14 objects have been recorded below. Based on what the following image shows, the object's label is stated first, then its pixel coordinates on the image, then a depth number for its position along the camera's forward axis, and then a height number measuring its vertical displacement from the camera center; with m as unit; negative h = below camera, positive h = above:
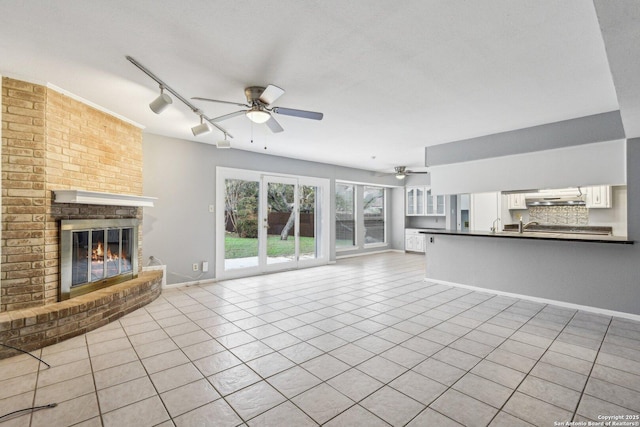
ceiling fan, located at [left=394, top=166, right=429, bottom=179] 7.55 +1.19
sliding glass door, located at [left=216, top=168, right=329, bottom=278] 5.65 -0.08
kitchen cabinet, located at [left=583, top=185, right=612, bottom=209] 5.04 +0.34
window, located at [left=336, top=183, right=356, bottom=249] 8.23 +0.06
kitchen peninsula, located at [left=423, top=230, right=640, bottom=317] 3.65 -0.70
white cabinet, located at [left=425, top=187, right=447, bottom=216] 8.67 +0.38
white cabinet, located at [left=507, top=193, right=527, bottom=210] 6.22 +0.35
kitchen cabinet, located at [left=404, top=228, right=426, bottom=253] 8.94 -0.69
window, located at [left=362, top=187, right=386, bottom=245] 9.09 +0.10
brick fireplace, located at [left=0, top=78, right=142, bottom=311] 2.86 +0.41
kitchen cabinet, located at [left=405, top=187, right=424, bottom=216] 9.19 +0.53
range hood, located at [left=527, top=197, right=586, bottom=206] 5.47 +0.31
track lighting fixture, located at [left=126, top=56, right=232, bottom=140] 2.50 +1.22
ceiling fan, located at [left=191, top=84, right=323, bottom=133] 2.76 +1.09
